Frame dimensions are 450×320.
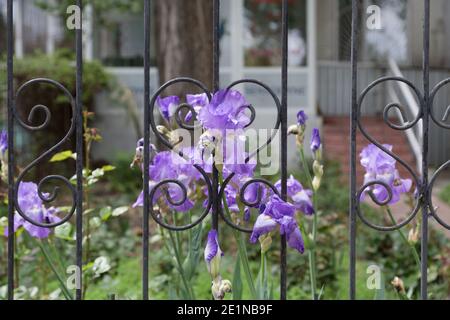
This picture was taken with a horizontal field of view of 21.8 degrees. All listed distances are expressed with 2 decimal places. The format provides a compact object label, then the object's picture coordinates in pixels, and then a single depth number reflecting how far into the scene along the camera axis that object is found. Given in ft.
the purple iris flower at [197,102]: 10.00
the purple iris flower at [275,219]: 9.37
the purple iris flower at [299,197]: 11.48
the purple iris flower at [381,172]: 10.90
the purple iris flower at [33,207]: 11.15
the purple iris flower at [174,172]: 10.46
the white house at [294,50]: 54.46
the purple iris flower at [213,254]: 9.36
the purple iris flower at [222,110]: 9.12
